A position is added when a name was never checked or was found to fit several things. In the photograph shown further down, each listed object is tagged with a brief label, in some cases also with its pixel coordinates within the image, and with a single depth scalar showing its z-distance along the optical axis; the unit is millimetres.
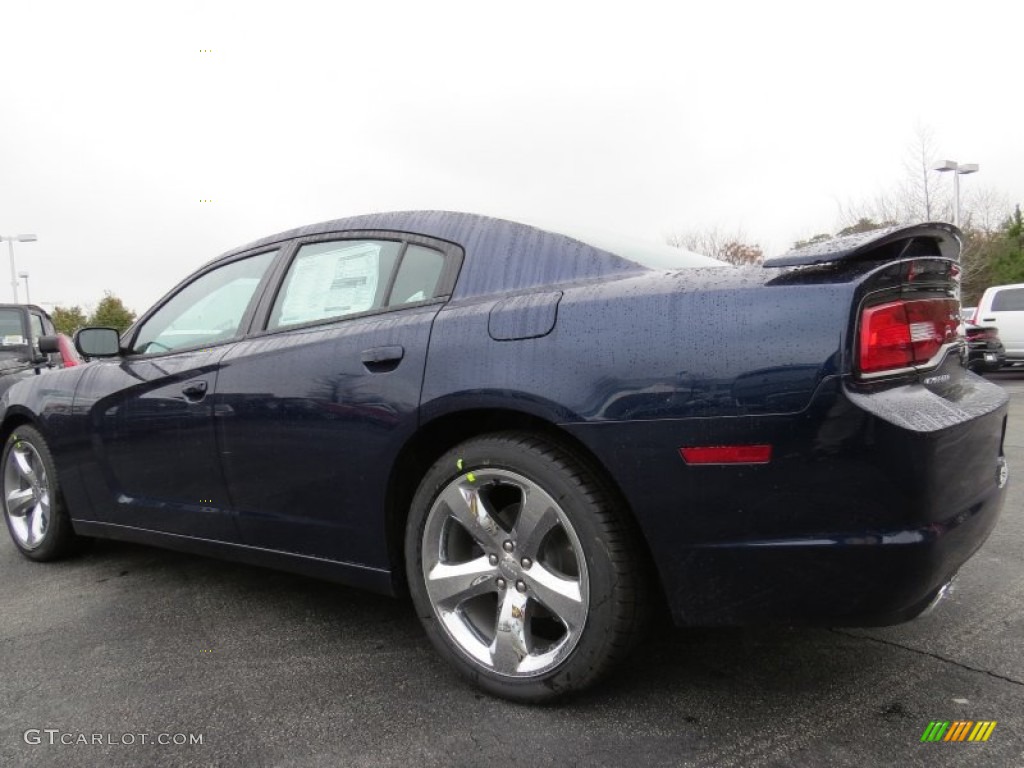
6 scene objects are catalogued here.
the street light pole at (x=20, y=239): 32188
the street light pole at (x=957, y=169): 19538
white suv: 14344
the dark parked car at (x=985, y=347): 12883
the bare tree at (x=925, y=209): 21406
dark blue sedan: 1747
